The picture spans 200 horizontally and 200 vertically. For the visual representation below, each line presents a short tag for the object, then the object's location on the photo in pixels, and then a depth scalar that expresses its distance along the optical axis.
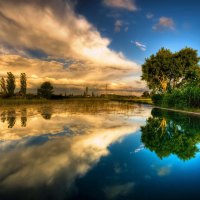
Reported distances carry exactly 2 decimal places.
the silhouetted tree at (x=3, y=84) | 90.13
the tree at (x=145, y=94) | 154.25
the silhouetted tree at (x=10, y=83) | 90.19
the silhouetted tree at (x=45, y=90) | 92.93
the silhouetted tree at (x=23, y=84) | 97.62
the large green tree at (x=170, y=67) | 49.47
